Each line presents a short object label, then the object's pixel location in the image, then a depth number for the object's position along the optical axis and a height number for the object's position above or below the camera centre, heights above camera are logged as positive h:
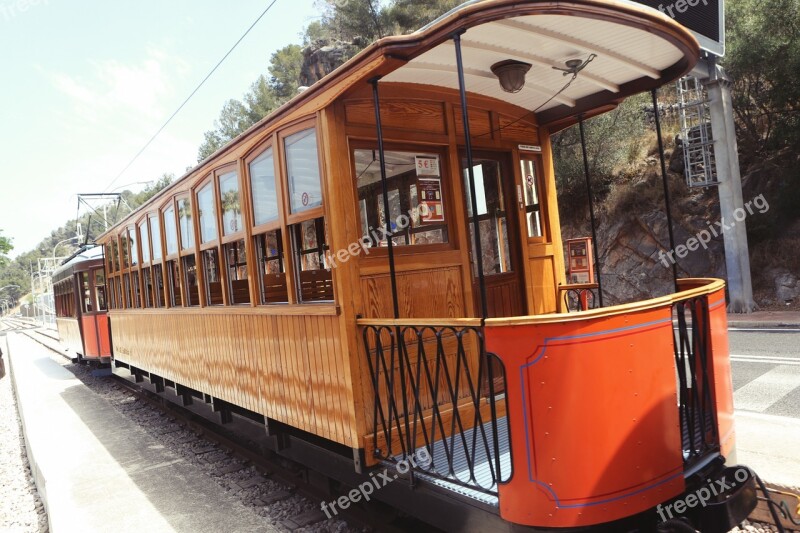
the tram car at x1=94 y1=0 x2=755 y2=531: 2.63 -0.19
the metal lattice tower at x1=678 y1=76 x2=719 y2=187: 14.35 +2.41
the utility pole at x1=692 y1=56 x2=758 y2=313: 13.34 +1.19
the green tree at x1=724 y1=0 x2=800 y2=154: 14.40 +4.40
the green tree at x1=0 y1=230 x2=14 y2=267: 45.84 +5.14
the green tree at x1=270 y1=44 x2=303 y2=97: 44.47 +17.46
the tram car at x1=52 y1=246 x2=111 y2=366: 11.66 -0.06
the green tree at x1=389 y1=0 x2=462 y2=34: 25.10 +11.59
